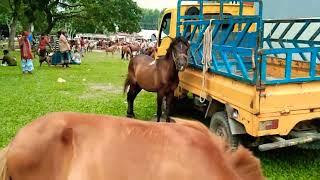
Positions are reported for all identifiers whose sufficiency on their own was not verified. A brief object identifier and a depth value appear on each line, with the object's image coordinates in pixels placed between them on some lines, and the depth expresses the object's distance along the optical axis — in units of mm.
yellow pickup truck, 3786
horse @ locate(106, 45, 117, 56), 28594
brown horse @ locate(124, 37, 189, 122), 5356
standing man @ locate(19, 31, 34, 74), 11540
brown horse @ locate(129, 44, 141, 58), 22685
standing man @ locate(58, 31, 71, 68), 13976
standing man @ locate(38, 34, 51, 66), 15134
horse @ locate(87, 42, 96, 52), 32233
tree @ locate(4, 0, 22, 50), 22795
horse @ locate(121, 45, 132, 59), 22663
